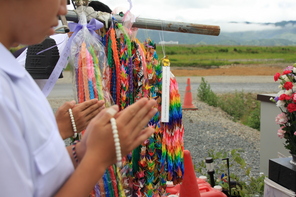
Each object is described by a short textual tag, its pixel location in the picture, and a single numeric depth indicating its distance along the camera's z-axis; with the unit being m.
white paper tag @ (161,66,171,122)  1.95
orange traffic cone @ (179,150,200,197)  2.48
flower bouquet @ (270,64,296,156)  2.36
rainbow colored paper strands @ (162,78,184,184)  2.02
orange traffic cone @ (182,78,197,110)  9.06
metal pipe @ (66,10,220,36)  2.11
